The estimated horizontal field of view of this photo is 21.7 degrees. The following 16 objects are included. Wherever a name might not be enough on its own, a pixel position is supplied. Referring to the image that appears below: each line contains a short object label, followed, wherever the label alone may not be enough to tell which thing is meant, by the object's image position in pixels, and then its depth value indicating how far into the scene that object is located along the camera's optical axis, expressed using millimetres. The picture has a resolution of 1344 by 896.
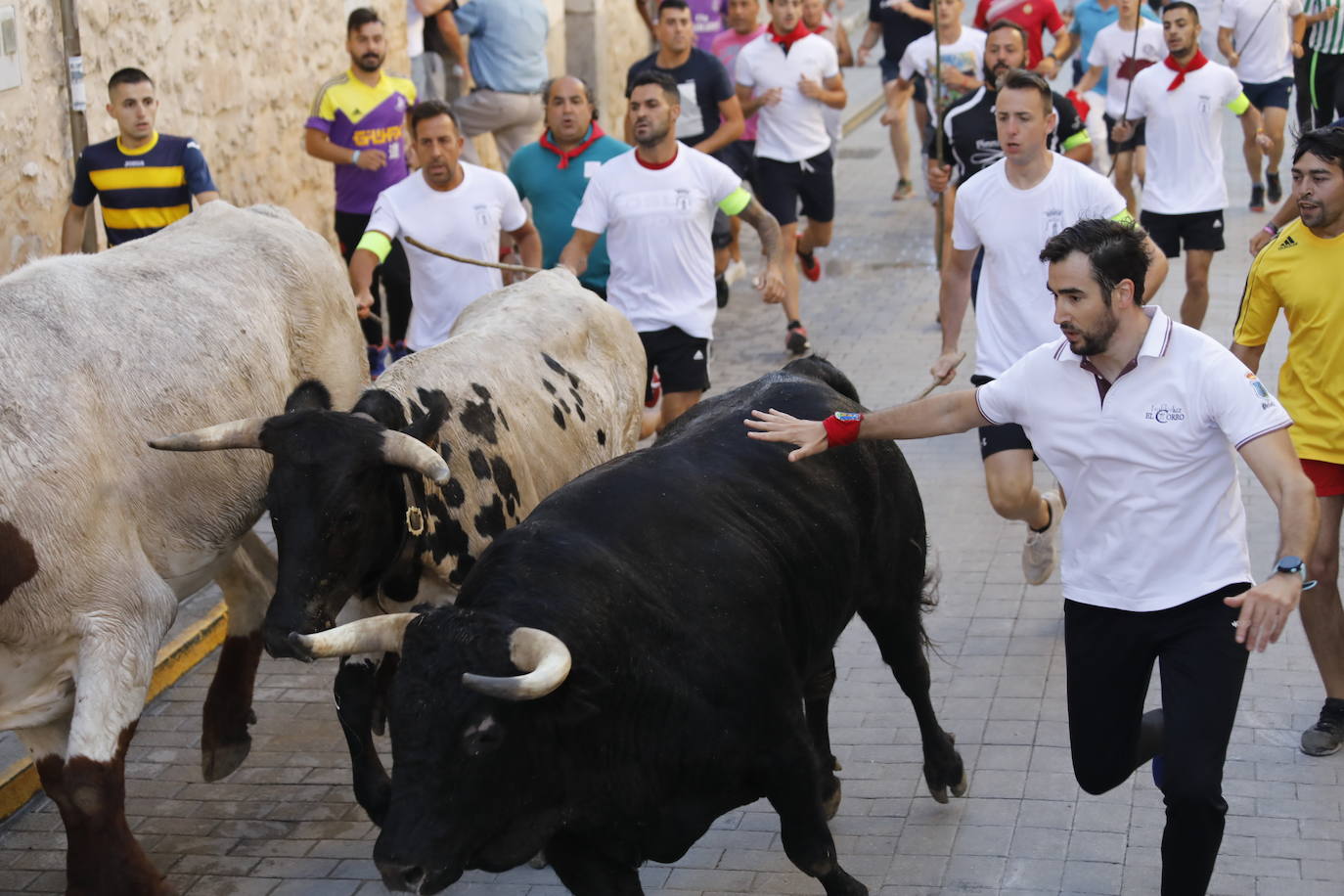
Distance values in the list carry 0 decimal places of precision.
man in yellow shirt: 11351
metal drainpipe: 19256
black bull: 8214
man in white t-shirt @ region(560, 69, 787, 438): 16490
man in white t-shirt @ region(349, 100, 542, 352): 16304
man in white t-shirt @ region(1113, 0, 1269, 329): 21157
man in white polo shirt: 8948
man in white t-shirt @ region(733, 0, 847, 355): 25252
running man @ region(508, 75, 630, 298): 18529
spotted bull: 10308
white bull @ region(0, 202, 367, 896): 10694
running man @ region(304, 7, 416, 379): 21373
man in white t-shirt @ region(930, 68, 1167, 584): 13615
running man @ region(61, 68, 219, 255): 17587
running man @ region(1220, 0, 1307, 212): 28281
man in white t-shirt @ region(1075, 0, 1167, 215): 27338
